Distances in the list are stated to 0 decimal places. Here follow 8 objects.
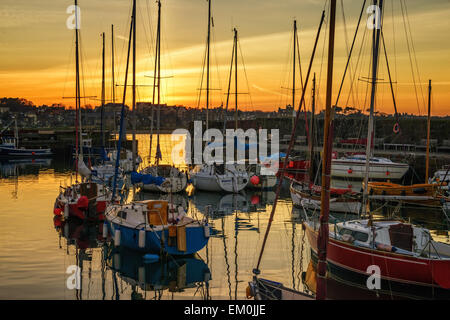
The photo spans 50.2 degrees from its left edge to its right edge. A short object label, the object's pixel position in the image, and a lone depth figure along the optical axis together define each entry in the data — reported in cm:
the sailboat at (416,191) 2886
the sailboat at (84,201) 2530
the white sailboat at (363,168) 4347
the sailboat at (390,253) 1423
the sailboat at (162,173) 3475
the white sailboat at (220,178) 3609
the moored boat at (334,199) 2700
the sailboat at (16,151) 6950
